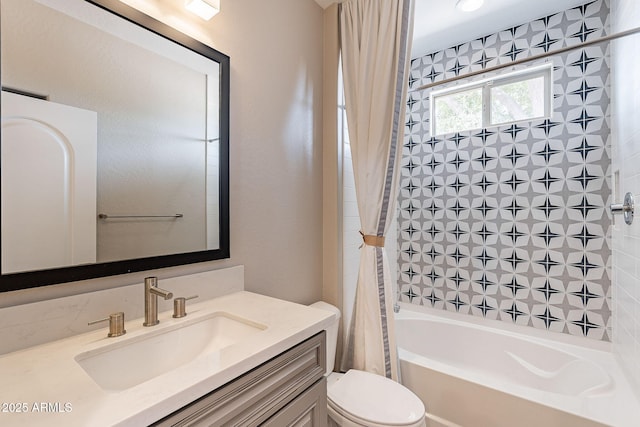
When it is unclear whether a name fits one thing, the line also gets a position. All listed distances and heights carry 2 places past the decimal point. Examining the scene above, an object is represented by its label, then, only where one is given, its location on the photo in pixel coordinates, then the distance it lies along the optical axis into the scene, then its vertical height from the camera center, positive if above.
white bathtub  1.32 -0.92
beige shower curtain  1.63 +0.35
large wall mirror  0.78 +0.24
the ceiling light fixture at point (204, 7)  1.14 +0.83
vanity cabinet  0.65 -0.47
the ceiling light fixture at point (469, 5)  1.85 +1.35
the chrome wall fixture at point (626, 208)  1.44 +0.03
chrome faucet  0.95 -0.28
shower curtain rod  1.34 +0.86
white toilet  1.20 -0.84
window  2.15 +0.90
